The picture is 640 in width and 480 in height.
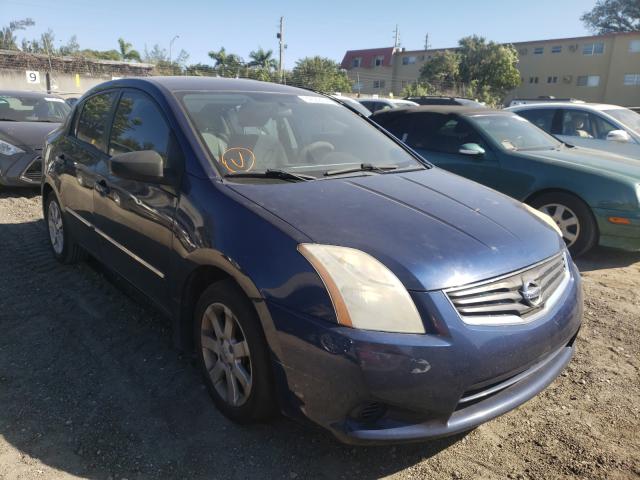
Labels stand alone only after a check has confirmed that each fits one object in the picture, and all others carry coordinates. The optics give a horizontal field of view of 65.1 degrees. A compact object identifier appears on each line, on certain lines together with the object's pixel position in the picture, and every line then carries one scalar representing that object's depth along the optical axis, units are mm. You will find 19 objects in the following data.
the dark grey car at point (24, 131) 6938
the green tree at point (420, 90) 36650
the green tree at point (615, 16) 58438
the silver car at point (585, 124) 7547
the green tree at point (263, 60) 50969
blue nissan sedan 1912
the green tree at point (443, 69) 44969
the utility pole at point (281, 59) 39500
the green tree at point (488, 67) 43406
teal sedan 4941
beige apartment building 42219
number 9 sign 25141
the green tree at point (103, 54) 51875
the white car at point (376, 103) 16562
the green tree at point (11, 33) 49525
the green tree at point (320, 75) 42031
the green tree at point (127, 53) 49988
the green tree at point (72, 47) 51728
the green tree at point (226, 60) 47725
